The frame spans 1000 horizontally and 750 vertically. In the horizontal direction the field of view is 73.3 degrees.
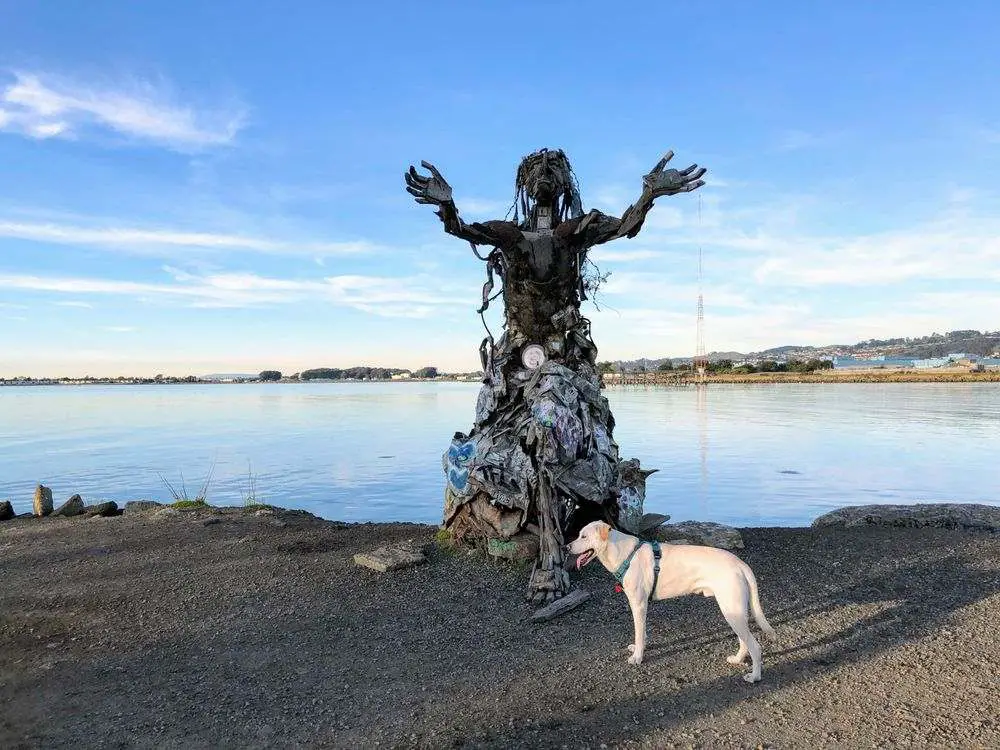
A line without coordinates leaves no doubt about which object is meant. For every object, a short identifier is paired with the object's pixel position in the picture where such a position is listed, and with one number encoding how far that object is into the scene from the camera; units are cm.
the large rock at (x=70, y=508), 1469
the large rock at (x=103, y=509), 1456
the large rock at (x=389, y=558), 922
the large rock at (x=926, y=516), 1145
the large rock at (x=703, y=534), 1038
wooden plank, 732
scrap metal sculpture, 866
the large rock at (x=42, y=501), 1505
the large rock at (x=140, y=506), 1498
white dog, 569
